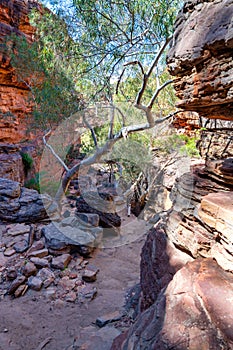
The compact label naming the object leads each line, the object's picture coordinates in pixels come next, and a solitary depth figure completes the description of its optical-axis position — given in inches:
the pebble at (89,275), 152.3
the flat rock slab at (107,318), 112.2
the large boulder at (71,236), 170.7
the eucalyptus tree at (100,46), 198.4
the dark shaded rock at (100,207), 242.1
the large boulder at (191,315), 46.9
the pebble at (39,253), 158.9
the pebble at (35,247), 162.7
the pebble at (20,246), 161.4
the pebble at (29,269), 142.6
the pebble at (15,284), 132.0
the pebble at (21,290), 130.3
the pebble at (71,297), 133.0
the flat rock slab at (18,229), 178.1
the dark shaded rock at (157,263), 82.5
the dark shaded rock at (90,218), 217.2
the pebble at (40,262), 150.5
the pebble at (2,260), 149.9
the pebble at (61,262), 154.6
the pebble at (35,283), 135.8
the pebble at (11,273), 140.3
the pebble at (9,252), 157.4
